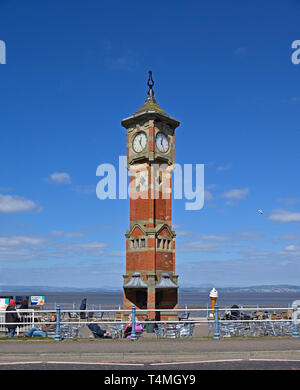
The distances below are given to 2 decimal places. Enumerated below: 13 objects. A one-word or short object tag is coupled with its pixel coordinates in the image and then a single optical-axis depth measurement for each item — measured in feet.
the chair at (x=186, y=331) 62.59
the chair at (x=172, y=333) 60.59
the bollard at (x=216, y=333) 56.29
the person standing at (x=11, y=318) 59.41
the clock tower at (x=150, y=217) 105.91
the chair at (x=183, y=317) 106.93
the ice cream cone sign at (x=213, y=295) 95.36
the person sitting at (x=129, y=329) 60.59
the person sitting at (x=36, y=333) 59.41
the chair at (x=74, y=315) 107.91
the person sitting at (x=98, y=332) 57.98
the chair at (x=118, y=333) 65.26
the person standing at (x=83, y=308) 96.14
